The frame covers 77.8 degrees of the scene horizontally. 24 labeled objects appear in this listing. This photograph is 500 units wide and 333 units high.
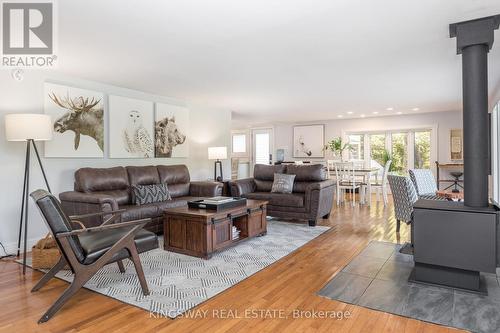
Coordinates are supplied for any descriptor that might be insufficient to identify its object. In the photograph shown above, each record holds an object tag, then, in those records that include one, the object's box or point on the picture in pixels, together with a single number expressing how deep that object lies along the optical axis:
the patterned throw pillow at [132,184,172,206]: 4.33
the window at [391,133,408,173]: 8.66
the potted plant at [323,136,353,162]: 8.20
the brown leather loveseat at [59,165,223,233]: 3.67
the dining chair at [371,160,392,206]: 6.66
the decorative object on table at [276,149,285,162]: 10.21
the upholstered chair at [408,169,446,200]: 5.00
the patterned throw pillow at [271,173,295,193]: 5.38
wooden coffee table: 3.34
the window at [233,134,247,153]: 11.02
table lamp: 6.21
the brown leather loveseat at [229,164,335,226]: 4.87
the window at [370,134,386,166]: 8.97
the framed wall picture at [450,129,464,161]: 7.87
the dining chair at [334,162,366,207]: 6.87
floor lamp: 3.29
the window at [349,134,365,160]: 9.26
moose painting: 4.12
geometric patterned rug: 2.40
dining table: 6.74
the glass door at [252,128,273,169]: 10.56
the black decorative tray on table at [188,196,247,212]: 3.56
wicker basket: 3.12
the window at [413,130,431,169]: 8.34
